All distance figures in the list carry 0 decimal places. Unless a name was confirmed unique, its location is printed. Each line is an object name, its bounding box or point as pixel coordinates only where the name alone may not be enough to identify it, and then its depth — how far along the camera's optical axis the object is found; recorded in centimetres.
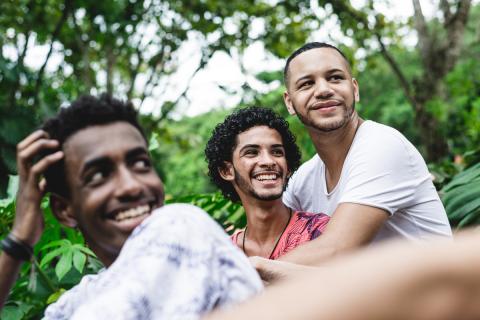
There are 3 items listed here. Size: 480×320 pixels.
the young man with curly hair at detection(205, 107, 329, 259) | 276
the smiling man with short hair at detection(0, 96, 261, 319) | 112
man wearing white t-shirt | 251
